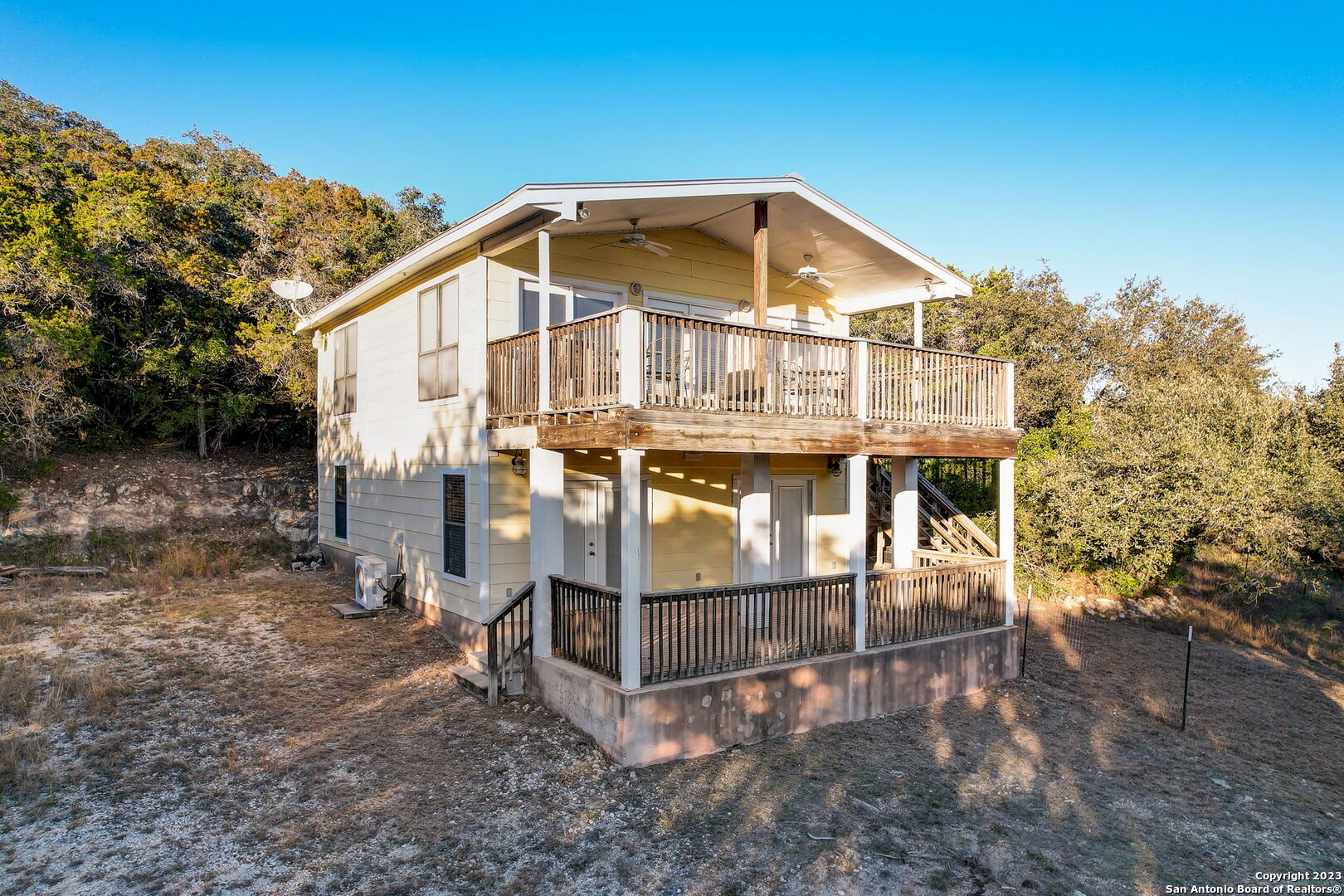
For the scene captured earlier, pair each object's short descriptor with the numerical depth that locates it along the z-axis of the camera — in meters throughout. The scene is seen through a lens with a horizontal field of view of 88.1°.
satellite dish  15.56
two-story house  7.29
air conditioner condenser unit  11.76
